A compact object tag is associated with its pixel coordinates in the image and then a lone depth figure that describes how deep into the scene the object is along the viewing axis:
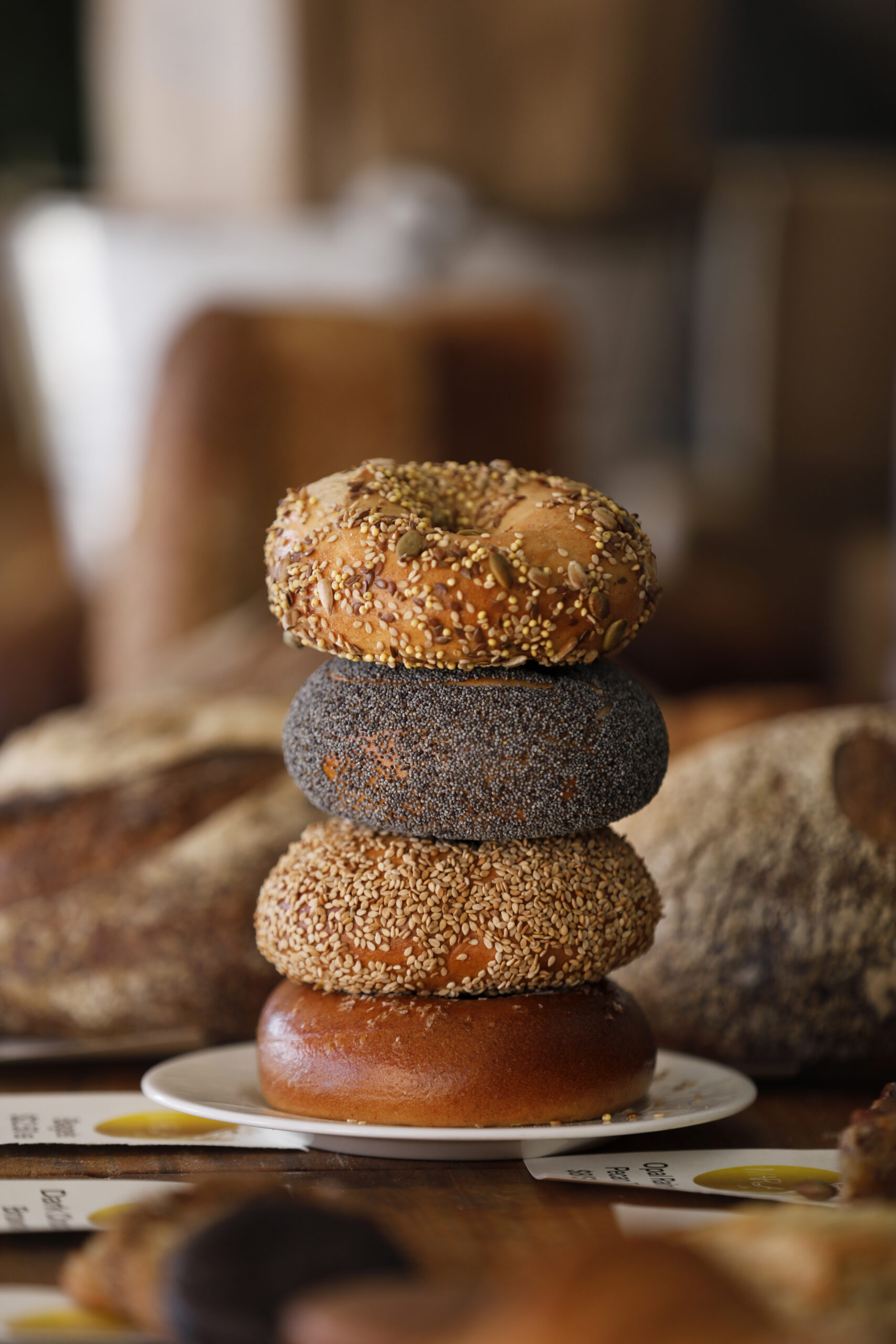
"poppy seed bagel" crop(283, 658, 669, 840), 0.92
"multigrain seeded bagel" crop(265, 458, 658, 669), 0.91
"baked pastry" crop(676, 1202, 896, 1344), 0.78
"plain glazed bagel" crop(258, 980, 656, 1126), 0.91
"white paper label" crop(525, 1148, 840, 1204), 0.89
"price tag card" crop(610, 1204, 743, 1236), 0.85
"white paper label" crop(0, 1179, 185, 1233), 0.85
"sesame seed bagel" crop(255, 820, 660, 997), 0.92
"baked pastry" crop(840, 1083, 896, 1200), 0.86
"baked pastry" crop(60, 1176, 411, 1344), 0.79
